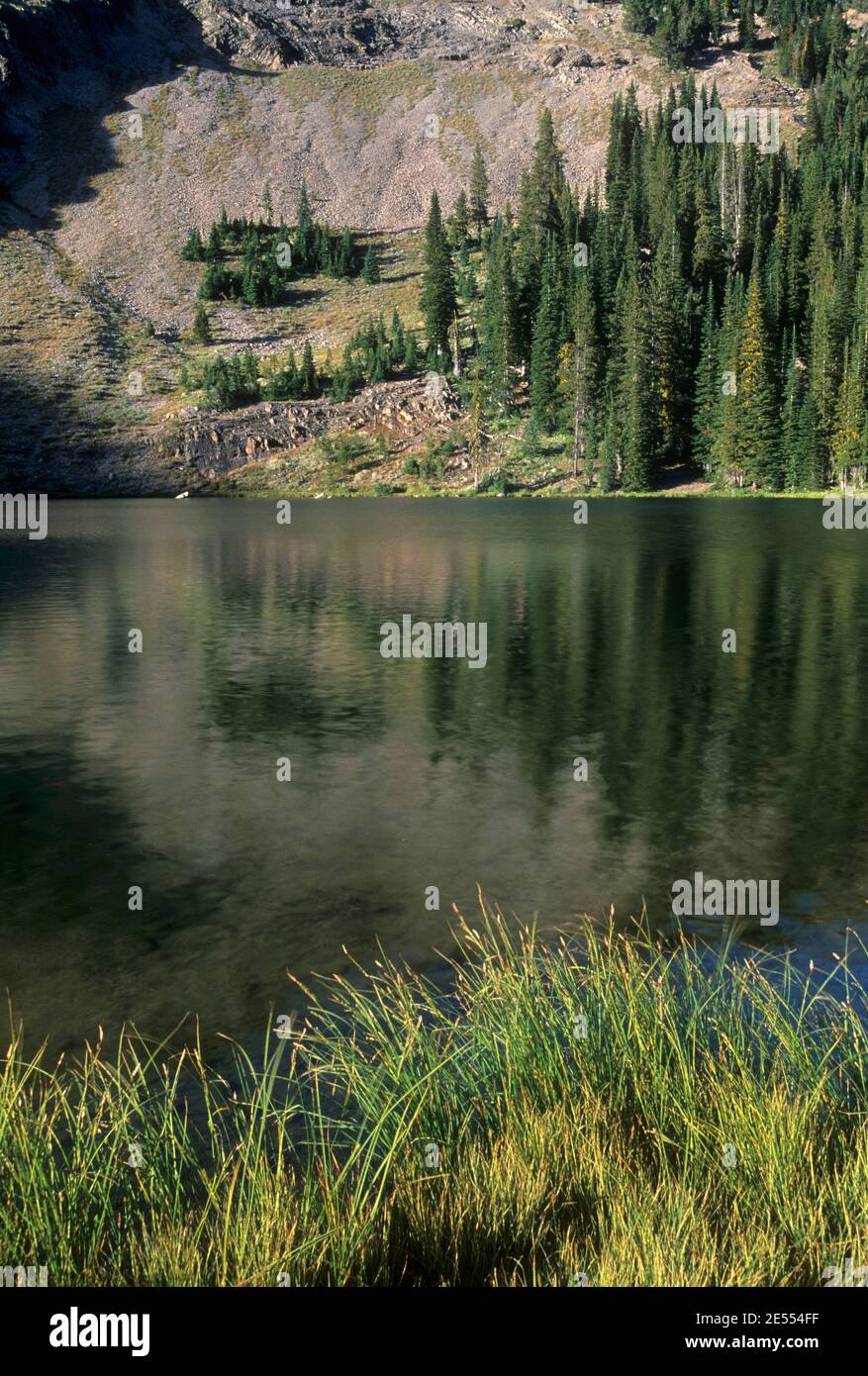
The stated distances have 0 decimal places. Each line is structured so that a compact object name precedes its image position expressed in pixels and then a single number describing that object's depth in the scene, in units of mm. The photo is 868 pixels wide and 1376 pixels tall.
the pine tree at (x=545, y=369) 123750
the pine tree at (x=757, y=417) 106812
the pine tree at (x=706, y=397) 113812
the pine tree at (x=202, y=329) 148000
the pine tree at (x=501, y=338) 127250
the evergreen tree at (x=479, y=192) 164738
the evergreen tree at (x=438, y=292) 133000
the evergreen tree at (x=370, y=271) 166000
